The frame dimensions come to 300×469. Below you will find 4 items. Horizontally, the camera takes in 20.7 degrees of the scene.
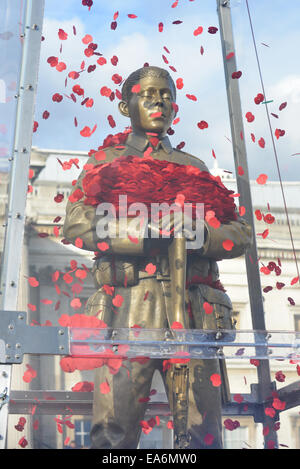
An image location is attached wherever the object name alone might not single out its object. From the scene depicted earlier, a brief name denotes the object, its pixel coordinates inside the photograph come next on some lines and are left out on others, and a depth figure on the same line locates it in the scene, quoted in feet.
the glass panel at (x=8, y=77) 13.73
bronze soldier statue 15.72
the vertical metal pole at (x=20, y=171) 12.57
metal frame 12.53
